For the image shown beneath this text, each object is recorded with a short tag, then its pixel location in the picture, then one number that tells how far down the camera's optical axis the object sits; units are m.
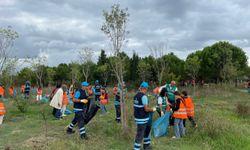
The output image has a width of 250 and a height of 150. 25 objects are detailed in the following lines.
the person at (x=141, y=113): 4.27
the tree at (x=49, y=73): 23.16
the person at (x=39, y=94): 13.35
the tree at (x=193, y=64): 18.06
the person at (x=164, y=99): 6.00
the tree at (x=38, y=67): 17.76
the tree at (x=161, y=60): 12.54
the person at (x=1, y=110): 6.37
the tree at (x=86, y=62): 18.55
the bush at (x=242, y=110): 7.87
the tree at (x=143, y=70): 19.14
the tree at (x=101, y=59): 28.30
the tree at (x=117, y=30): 5.75
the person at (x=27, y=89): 14.21
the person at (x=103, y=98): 8.86
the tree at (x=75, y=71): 18.54
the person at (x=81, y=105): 5.19
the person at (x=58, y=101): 7.74
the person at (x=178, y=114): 5.39
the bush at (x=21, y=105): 9.21
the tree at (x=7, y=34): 10.37
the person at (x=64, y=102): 8.15
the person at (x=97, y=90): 9.79
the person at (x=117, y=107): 7.00
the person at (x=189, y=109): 5.89
